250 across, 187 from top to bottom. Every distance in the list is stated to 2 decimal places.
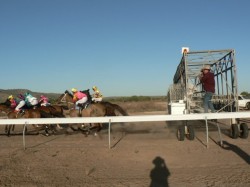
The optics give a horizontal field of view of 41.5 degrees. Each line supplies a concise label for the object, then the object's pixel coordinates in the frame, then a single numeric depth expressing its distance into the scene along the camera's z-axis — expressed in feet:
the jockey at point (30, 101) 50.03
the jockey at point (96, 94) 53.85
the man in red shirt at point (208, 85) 34.76
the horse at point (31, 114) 47.14
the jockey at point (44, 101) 56.48
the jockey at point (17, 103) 49.03
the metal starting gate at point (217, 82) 37.01
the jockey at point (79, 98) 46.34
